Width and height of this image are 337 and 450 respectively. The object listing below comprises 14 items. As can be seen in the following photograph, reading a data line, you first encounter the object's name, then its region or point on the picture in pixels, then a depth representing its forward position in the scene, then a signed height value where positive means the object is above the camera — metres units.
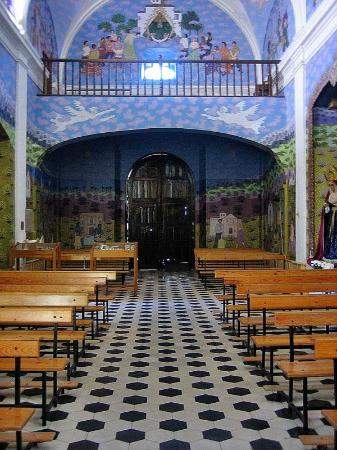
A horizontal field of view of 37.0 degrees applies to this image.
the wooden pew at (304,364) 4.14 -1.14
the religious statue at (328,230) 11.15 +0.04
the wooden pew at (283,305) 5.24 -0.77
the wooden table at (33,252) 11.51 -0.44
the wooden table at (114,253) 11.98 -0.49
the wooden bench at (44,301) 5.33 -0.72
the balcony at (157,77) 17.14 +5.42
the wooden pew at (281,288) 6.51 -0.72
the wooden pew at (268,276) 7.25 -0.68
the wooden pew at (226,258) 13.52 -0.69
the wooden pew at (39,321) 4.36 -0.77
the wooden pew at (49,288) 6.50 -0.73
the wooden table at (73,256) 12.75 -0.59
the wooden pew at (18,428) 3.11 -1.20
